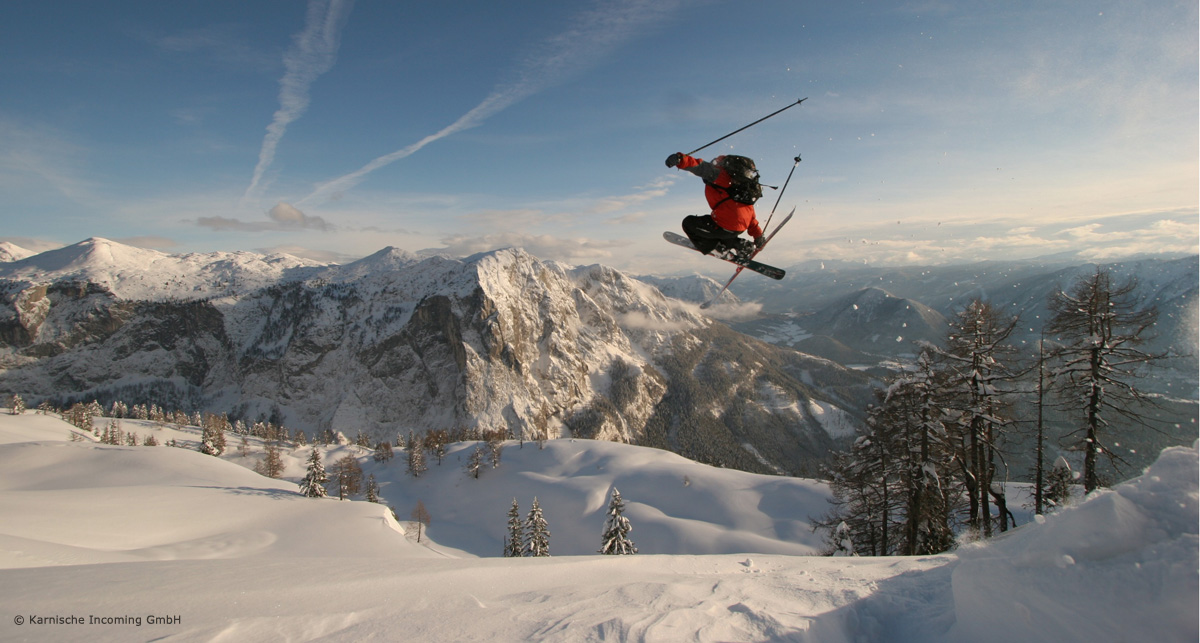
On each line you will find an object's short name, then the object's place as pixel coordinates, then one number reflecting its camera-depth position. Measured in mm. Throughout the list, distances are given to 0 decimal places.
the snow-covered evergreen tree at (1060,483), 17344
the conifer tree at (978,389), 13977
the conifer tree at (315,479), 45634
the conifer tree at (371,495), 57625
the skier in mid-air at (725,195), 8266
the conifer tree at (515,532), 39600
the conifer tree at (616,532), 34000
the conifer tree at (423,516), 55153
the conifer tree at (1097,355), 12789
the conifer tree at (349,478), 57691
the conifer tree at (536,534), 36500
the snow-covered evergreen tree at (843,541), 19672
